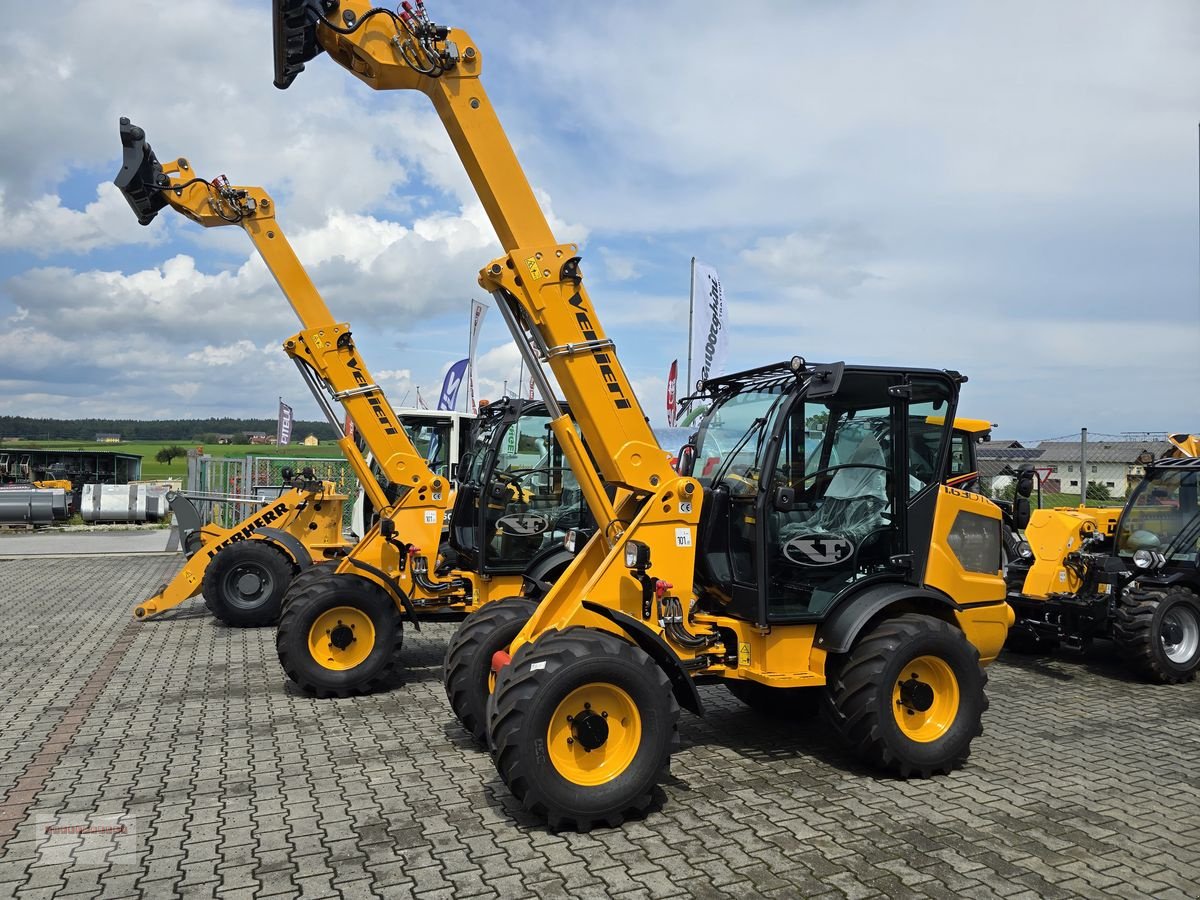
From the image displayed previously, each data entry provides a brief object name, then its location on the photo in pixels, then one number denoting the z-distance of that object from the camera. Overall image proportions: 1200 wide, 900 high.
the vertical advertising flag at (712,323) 14.88
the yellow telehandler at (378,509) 7.36
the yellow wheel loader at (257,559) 10.67
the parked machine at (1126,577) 8.02
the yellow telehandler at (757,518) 5.21
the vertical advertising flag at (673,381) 18.36
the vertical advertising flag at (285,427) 23.77
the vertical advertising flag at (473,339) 18.92
